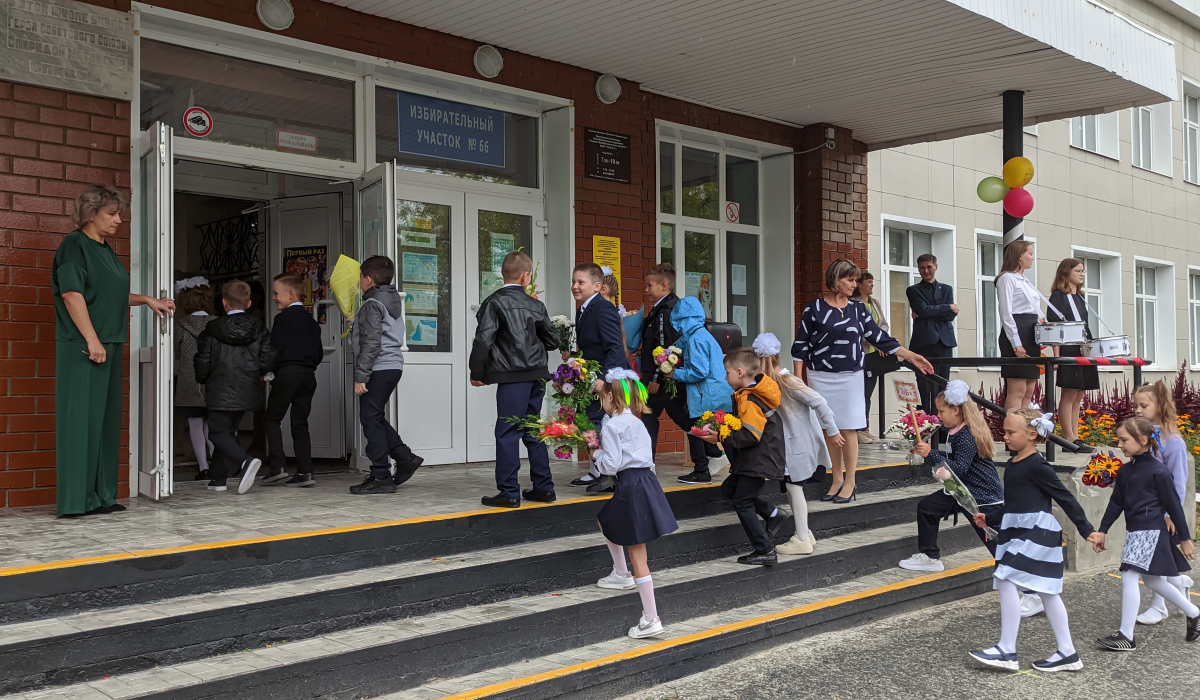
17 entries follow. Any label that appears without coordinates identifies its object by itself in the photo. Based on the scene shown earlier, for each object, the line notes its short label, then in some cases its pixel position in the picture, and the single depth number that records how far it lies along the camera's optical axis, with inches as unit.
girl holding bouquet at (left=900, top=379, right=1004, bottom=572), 228.5
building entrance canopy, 291.0
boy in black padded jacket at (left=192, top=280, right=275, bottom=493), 274.2
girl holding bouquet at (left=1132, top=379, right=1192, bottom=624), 217.1
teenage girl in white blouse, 317.1
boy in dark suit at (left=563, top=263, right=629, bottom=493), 258.7
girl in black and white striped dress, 186.5
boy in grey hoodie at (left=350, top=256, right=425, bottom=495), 253.9
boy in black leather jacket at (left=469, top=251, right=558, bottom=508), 230.5
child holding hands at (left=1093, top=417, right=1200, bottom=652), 201.3
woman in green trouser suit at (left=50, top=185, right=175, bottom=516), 208.8
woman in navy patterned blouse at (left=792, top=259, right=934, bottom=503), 281.4
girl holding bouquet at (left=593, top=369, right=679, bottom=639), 193.2
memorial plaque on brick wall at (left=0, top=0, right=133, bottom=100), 228.8
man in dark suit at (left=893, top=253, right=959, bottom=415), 374.9
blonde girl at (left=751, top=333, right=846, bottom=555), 240.8
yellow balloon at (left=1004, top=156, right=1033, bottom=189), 367.9
